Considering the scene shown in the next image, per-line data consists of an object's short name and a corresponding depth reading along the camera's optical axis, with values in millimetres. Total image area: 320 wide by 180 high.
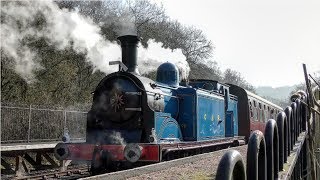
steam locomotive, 9703
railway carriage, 17953
